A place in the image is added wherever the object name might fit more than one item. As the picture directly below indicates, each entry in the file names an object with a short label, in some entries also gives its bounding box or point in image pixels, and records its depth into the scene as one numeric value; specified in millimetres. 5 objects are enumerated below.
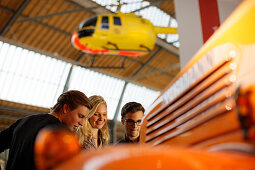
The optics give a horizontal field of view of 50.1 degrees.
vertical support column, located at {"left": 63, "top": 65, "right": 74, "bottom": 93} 14312
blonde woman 3051
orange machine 655
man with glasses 3322
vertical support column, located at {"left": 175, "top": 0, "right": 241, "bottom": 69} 2549
